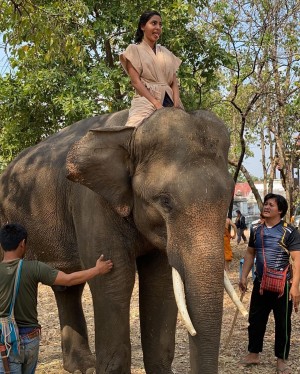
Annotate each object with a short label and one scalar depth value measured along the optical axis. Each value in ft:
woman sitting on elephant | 17.20
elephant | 14.26
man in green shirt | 14.53
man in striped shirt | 21.85
